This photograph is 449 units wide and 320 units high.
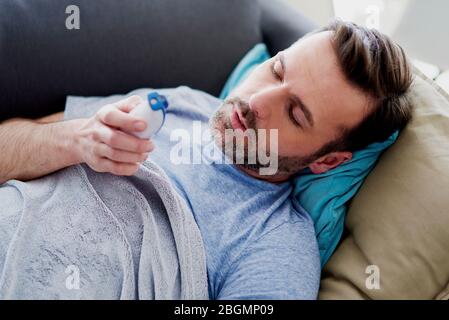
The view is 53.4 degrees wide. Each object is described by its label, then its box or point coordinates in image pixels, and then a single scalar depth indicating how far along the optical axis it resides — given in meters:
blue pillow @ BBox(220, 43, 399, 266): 0.88
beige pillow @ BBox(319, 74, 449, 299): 0.76
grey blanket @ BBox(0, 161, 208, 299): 0.69
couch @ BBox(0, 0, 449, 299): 0.77
